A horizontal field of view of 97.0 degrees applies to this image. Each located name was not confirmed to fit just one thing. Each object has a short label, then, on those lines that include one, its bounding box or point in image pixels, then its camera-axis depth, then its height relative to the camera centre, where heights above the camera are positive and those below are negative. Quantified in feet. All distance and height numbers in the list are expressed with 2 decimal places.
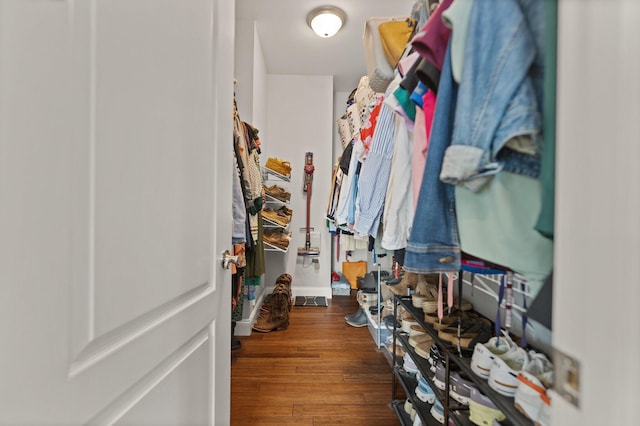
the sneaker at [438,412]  3.68 -2.61
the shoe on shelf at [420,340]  4.33 -1.95
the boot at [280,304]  8.54 -2.85
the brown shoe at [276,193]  9.35 +0.61
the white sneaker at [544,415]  2.10 -1.48
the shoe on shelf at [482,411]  2.80 -1.97
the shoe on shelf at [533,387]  2.19 -1.37
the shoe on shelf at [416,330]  4.49 -1.88
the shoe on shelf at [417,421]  4.02 -3.01
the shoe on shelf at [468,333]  3.29 -1.42
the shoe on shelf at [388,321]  6.23 -2.45
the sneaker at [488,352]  2.80 -1.41
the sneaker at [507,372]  2.53 -1.42
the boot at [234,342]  7.07 -3.40
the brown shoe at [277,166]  9.41 +1.51
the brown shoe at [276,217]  8.90 -0.20
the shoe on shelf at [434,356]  3.74 -1.92
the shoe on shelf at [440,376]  3.55 -2.07
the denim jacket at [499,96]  1.47 +0.65
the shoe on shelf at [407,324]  4.75 -1.88
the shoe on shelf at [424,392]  4.05 -2.60
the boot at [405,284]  4.90 -1.29
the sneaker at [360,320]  8.58 -3.31
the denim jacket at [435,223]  1.89 -0.06
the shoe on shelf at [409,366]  4.70 -2.57
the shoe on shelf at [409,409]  4.45 -3.17
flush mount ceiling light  7.43 +5.16
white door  1.17 -0.02
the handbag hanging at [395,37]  3.39 +2.13
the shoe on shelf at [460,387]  3.16 -1.96
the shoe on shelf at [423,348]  4.25 -2.04
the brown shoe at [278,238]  8.96 -0.88
